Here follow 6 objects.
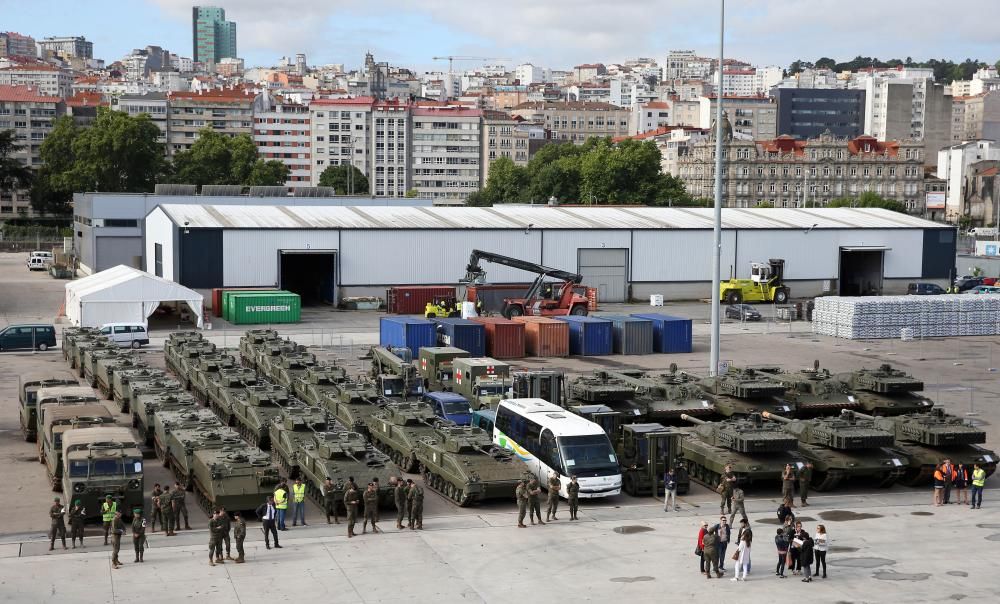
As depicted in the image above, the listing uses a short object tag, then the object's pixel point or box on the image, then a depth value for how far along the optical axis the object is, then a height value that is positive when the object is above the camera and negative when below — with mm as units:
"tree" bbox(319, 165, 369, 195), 157750 +8911
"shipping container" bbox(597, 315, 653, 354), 51188 -3693
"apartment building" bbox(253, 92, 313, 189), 188250 +17460
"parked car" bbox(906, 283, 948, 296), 73562 -2199
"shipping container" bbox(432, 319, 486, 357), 47594 -3552
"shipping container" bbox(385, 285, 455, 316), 64375 -2901
